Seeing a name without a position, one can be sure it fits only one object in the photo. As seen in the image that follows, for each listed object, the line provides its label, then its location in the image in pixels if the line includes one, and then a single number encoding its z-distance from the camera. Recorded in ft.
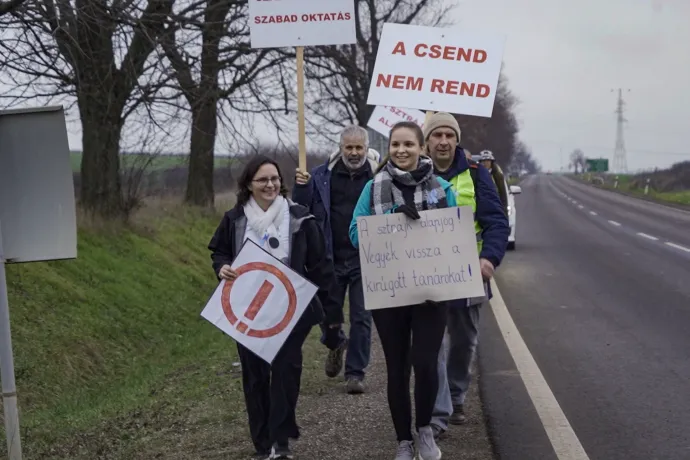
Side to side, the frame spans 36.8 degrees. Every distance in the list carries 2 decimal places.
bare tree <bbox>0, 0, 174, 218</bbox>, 33.22
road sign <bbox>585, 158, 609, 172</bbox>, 424.87
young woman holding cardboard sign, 17.79
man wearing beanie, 19.47
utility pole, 424.87
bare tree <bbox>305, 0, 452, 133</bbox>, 67.00
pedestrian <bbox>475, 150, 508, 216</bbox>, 30.98
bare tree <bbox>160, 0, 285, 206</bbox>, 44.83
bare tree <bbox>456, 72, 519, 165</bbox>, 161.68
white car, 66.82
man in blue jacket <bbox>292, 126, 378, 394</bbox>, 24.50
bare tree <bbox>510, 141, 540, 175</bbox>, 455.42
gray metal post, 15.29
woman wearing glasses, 18.80
